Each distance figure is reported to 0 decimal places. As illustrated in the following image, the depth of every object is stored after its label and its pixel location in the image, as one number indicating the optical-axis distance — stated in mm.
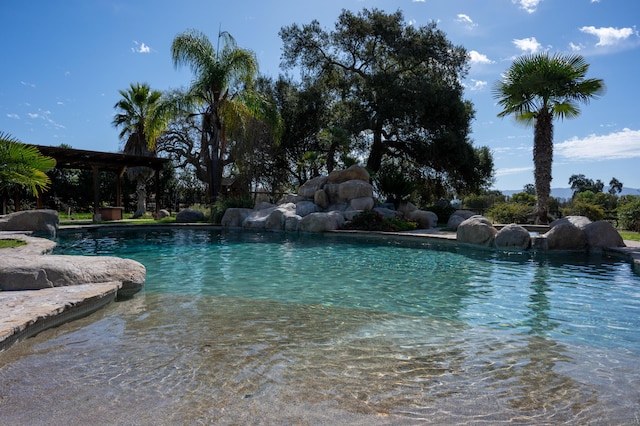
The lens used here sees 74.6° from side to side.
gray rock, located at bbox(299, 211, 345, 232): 15781
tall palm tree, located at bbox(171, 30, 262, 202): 20000
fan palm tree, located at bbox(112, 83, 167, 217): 25250
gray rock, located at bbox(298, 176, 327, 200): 19219
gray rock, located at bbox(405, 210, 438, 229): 18156
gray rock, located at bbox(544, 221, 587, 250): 10656
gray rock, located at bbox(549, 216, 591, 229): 11086
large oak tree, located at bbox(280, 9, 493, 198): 22609
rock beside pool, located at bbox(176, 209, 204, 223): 20688
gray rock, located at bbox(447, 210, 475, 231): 16522
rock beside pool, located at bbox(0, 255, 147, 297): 5312
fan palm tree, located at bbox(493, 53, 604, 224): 14898
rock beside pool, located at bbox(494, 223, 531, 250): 11031
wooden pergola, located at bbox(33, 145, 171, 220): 19791
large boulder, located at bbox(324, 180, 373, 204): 18344
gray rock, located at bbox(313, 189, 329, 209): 18562
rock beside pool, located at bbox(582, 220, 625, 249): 10359
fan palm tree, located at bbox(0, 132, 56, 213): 9070
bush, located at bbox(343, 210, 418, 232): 15930
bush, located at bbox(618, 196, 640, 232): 14625
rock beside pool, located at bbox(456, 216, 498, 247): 11820
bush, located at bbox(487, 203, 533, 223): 17500
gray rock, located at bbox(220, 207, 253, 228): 18325
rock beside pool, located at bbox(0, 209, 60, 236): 14020
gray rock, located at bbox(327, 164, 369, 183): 19219
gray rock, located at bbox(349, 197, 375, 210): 17766
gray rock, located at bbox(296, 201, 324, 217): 17639
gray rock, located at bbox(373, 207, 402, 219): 18031
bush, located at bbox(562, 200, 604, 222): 16719
